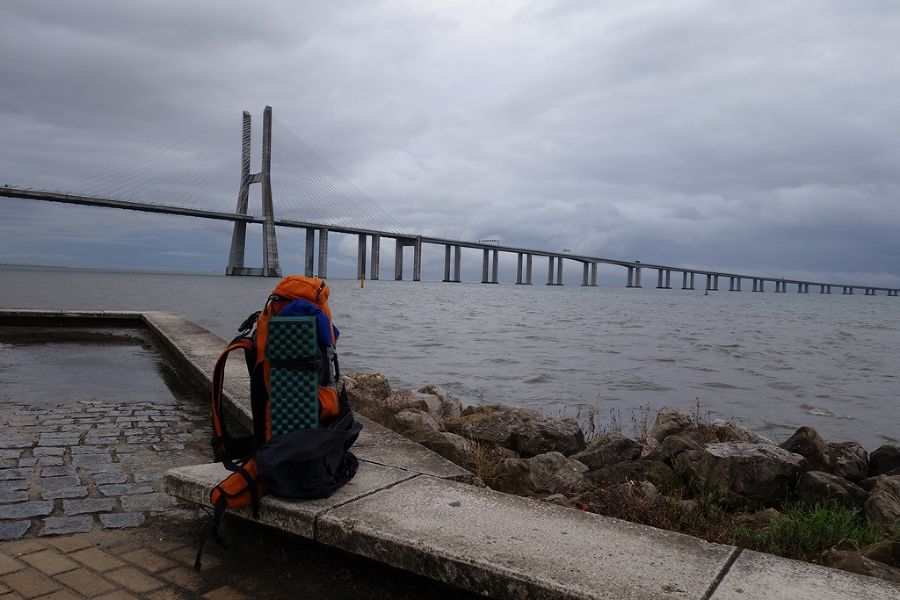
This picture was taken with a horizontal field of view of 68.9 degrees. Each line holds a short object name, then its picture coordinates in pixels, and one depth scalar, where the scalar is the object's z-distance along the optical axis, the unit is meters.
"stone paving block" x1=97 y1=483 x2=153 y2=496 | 3.64
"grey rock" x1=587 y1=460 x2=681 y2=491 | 4.66
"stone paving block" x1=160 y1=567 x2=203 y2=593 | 2.61
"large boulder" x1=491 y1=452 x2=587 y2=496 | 4.39
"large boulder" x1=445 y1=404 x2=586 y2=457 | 6.10
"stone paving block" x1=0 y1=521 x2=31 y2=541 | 3.01
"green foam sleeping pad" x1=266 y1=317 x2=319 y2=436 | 2.94
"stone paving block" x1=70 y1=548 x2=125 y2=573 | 2.72
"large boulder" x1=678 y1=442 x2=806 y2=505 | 4.54
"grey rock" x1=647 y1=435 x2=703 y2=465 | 5.33
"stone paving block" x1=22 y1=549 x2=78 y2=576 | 2.68
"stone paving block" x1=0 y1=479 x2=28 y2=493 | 3.65
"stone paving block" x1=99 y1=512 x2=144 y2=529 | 3.17
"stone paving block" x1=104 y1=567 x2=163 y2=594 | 2.56
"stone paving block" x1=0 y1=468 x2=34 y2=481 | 3.87
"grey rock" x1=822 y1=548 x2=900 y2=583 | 2.60
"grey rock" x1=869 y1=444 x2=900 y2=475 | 6.05
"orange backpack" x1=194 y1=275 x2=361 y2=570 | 2.83
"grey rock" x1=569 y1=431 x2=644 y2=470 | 5.57
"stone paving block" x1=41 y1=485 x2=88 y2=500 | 3.55
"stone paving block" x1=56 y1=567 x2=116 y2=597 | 2.51
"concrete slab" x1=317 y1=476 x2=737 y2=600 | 2.19
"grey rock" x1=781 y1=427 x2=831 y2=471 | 5.70
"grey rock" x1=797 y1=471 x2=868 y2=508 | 4.40
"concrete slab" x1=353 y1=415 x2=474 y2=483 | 3.60
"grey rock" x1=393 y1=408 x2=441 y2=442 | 5.29
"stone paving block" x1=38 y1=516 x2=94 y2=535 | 3.08
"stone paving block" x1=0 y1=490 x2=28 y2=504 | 3.47
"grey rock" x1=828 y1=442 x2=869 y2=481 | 5.66
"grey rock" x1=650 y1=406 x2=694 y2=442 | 7.22
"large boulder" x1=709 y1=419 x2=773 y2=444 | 6.59
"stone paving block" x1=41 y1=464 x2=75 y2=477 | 3.94
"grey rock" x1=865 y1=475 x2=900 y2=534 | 3.82
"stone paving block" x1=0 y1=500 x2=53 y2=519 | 3.26
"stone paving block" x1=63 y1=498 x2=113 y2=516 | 3.34
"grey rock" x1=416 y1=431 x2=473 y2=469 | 4.63
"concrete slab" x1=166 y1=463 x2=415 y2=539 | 2.75
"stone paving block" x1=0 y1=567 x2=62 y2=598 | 2.49
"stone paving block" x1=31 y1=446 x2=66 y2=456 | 4.39
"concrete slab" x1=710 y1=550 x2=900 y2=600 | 2.15
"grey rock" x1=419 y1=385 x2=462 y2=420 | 8.27
